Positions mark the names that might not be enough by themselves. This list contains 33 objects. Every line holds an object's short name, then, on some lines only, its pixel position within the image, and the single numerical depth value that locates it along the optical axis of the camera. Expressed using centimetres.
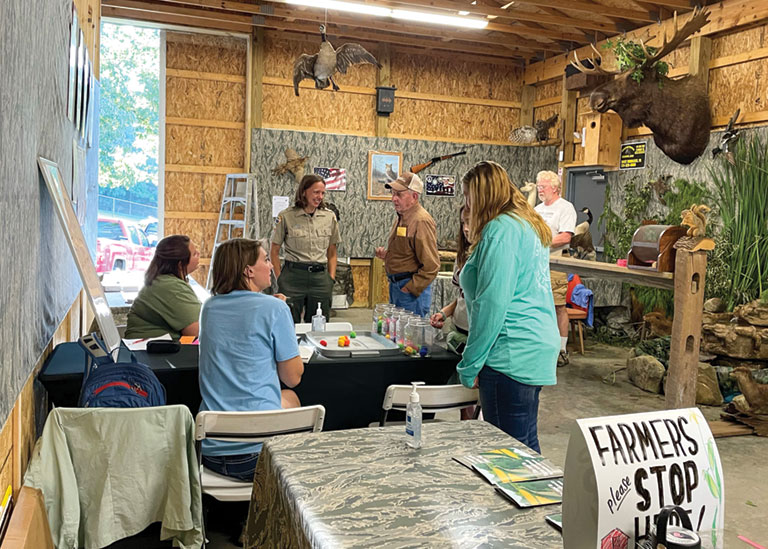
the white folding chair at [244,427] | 238
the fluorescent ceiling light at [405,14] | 704
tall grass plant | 634
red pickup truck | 973
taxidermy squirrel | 441
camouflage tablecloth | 141
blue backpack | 241
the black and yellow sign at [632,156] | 807
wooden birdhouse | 837
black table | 311
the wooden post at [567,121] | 948
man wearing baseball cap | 503
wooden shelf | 475
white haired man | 626
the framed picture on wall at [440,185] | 1012
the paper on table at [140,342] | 344
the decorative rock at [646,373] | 589
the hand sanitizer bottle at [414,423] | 195
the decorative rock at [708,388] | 552
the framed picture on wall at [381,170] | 985
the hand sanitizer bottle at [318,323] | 390
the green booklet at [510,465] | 174
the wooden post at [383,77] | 982
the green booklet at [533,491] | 159
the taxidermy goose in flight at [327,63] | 719
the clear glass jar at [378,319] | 382
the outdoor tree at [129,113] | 925
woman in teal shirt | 261
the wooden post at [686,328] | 445
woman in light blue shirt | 267
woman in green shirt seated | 365
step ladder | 900
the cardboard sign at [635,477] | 110
